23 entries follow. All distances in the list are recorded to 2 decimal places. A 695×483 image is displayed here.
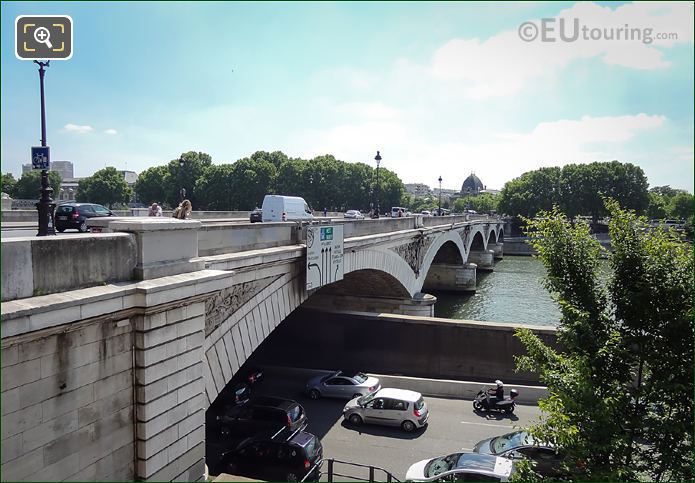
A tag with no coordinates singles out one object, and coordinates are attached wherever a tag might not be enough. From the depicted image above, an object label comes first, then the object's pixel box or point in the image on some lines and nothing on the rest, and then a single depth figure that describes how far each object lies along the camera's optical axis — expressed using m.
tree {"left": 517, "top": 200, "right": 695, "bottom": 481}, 6.81
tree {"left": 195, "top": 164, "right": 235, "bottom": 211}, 90.50
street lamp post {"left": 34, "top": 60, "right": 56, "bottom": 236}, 9.29
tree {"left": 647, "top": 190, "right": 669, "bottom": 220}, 99.06
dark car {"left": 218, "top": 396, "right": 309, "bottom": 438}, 14.63
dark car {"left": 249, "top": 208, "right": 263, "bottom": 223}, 27.38
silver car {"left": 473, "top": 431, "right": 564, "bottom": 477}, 11.30
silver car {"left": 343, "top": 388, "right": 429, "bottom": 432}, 15.55
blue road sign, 10.92
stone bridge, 5.69
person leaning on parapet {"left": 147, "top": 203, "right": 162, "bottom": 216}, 16.09
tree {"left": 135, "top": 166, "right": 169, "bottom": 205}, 91.66
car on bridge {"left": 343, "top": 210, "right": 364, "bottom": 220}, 49.94
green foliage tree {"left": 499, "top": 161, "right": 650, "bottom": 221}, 103.75
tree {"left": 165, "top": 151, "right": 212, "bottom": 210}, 90.06
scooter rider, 17.25
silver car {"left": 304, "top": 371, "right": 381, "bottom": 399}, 18.48
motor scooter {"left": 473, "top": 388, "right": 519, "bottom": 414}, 17.02
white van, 26.20
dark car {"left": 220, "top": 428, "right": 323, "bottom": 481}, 12.09
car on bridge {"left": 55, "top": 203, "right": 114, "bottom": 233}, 18.94
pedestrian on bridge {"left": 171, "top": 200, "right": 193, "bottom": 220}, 12.30
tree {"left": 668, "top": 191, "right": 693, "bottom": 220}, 102.44
